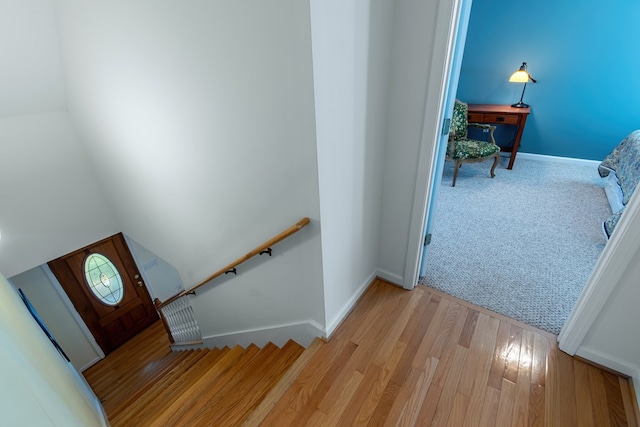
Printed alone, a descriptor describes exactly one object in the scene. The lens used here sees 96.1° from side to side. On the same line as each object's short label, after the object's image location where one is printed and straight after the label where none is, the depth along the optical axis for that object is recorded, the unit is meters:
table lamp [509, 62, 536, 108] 3.59
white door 1.39
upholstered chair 3.48
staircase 1.63
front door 3.69
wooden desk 3.64
